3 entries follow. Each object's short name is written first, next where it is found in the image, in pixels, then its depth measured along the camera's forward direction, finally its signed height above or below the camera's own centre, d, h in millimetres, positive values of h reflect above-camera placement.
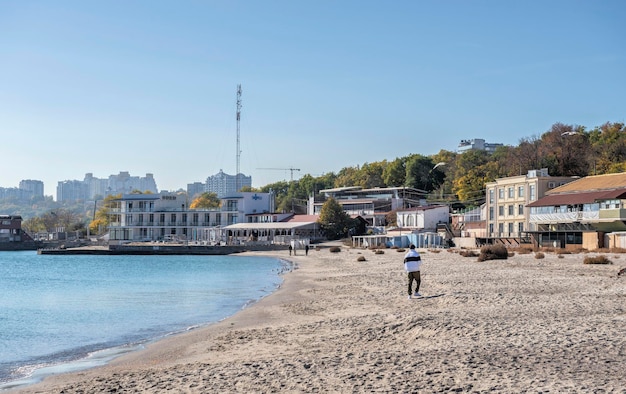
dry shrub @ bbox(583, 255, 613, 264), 35281 -950
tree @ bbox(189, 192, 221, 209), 162250 +8770
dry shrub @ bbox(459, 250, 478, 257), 50344 -994
